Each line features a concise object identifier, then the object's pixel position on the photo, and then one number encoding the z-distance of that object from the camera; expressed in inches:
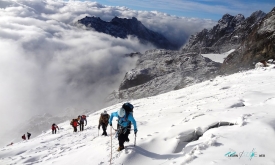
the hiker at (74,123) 828.6
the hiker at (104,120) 575.8
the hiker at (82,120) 830.5
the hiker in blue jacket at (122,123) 350.1
